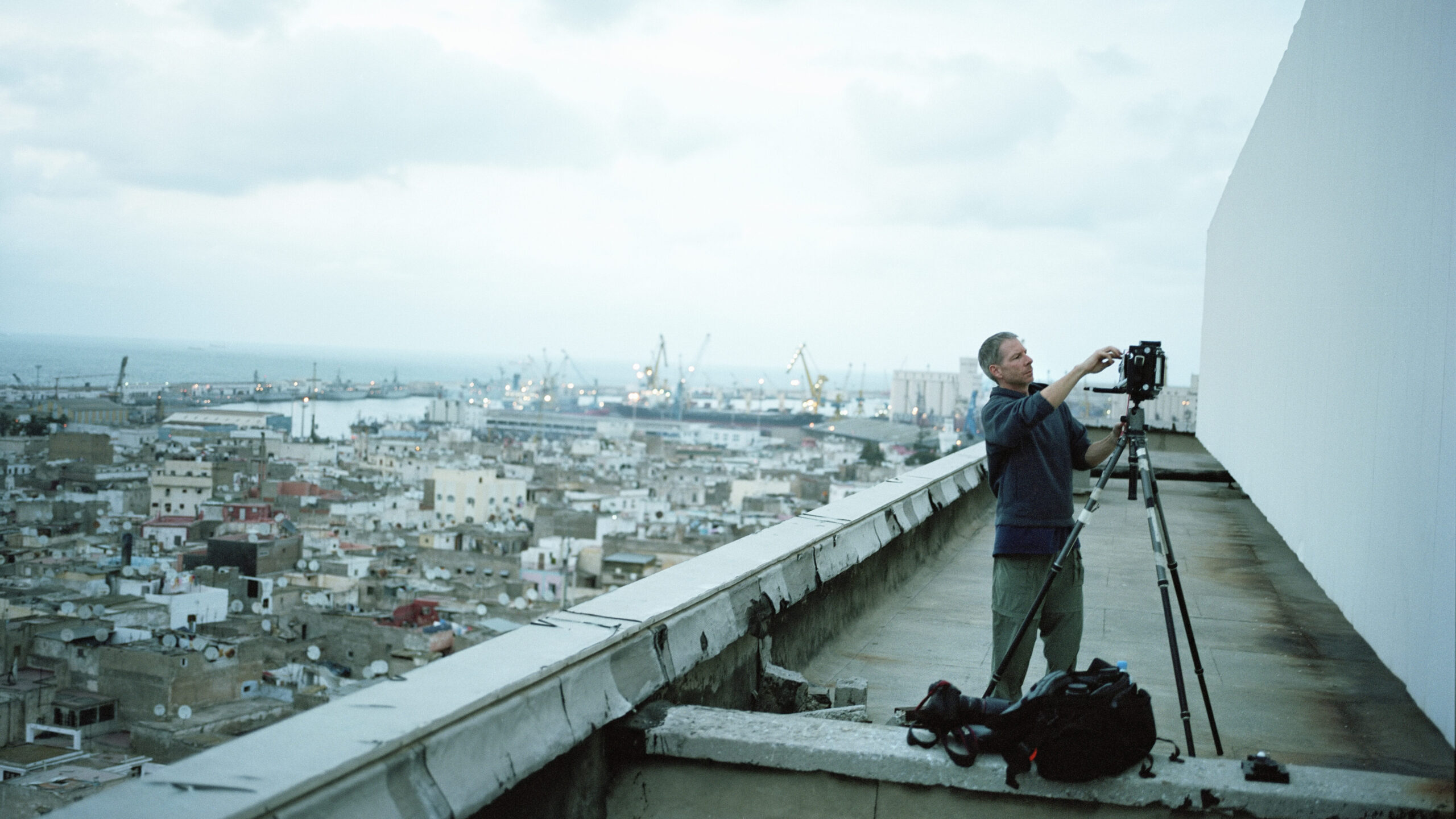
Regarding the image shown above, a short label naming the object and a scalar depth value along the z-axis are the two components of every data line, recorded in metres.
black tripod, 3.30
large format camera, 3.64
